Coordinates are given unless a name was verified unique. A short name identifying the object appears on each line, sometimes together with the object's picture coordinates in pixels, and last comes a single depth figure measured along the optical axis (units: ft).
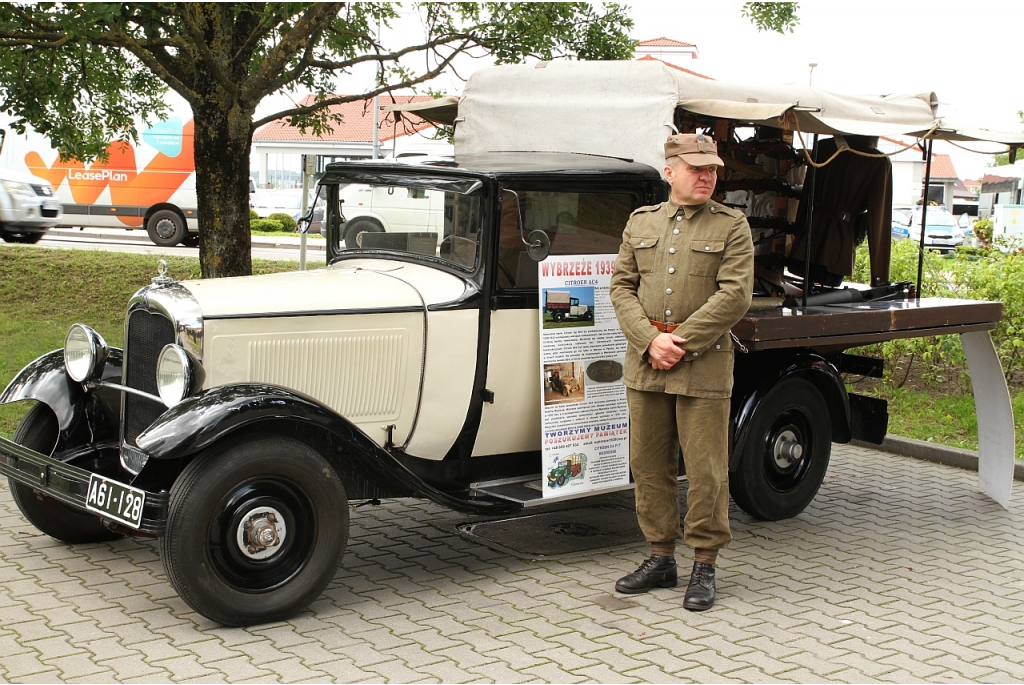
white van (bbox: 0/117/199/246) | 69.10
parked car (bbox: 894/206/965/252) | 107.04
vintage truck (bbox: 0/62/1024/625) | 13.84
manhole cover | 18.01
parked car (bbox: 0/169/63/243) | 57.16
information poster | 16.71
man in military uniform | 15.02
